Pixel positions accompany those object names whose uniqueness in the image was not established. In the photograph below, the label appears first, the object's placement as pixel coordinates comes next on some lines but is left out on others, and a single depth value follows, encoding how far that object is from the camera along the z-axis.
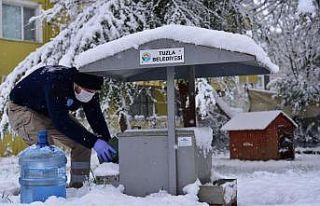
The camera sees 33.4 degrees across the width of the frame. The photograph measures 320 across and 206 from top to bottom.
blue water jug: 5.34
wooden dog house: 13.34
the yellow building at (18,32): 17.17
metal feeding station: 5.18
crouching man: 5.59
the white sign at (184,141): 5.36
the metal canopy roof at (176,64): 5.14
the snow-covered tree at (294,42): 11.07
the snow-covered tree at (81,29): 11.42
